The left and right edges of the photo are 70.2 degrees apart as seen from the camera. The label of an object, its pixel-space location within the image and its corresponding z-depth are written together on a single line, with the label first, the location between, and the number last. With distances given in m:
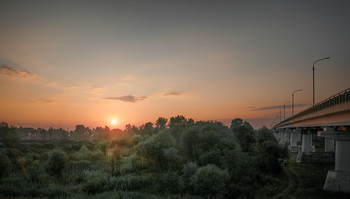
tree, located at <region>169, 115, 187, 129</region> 190.93
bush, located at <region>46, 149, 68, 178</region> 44.25
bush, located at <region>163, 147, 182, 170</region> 46.59
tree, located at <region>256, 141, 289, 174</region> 47.28
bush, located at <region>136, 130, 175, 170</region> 49.41
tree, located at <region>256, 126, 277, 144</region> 66.94
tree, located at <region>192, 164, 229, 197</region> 32.00
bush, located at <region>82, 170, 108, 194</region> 33.88
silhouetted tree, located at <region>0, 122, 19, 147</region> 80.51
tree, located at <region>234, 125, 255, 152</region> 80.25
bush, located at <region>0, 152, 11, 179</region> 36.94
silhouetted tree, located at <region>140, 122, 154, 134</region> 166.25
